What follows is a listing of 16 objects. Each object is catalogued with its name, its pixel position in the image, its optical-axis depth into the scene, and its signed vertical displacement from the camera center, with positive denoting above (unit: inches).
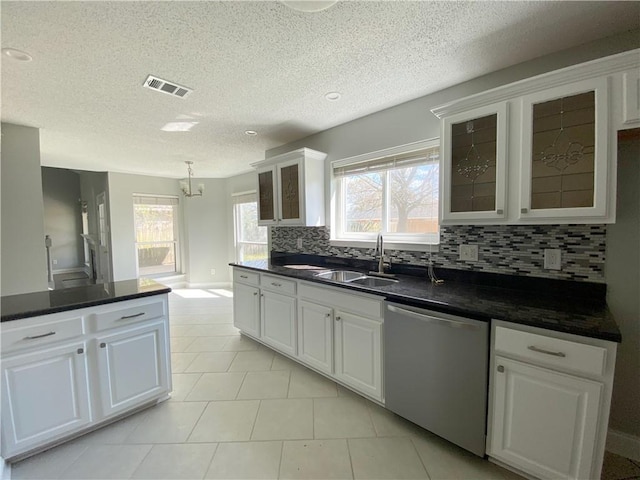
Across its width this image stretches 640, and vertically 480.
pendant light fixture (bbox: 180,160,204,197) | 179.1 +28.0
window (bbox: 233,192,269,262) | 215.8 -3.7
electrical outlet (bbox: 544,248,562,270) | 67.2 -9.0
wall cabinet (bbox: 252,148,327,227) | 117.9 +18.0
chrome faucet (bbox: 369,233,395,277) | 96.7 -12.3
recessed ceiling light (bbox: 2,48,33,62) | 62.7 +42.1
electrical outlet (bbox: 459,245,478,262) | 80.5 -8.8
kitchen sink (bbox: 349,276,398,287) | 90.2 -19.5
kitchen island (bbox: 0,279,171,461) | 58.4 -32.7
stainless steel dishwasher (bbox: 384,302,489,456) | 57.5 -34.7
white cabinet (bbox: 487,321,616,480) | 46.5 -33.4
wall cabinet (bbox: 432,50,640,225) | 53.5 +18.1
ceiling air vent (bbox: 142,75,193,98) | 78.0 +43.2
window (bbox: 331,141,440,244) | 94.0 +11.9
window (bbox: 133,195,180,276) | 227.6 -5.5
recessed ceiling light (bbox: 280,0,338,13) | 48.0 +40.3
